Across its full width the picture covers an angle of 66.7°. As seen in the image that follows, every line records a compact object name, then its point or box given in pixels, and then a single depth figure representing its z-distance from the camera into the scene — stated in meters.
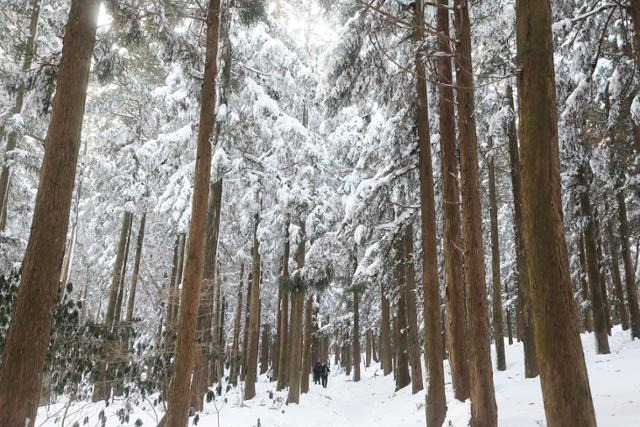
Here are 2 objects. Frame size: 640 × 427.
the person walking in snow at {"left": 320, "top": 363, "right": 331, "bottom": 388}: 27.07
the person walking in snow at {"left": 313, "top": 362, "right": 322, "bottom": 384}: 27.33
